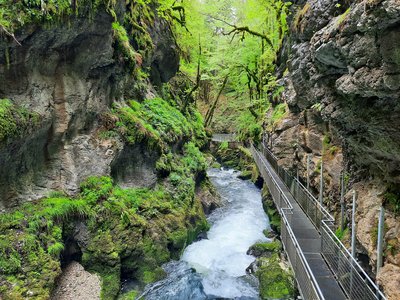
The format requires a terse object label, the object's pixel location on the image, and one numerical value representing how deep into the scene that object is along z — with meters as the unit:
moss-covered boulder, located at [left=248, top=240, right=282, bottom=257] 13.73
